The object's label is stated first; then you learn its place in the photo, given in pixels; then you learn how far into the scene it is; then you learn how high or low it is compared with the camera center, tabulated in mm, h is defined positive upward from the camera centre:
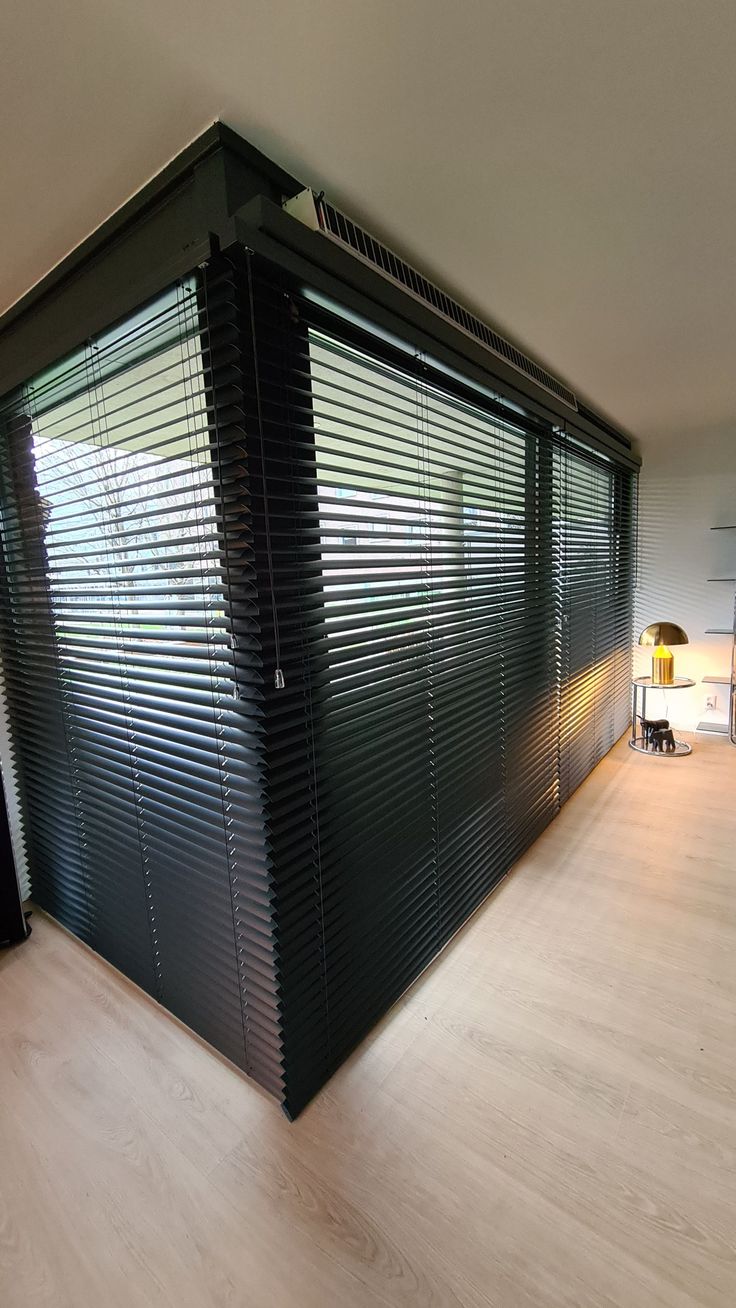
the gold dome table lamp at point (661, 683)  3363 -758
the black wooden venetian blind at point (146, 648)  1104 -131
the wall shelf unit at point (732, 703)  3564 -901
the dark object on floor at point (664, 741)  3486 -1130
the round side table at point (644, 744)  3451 -1171
